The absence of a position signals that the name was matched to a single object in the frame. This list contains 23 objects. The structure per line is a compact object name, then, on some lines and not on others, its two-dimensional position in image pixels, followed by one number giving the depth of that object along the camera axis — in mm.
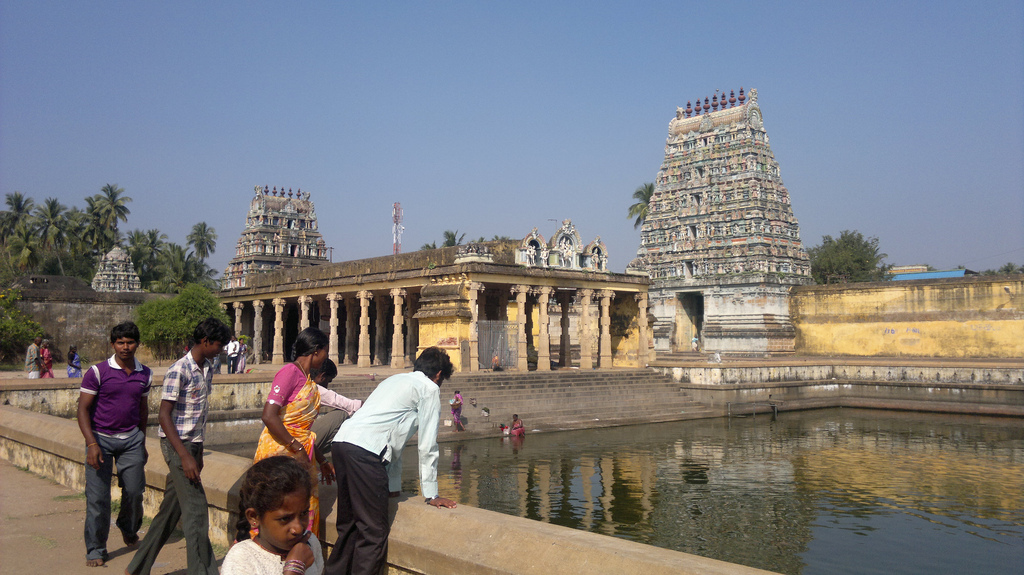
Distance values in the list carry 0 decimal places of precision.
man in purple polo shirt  5152
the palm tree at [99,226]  56812
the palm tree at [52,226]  54469
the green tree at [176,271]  52375
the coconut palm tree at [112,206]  57250
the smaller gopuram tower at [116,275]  48844
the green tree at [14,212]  60334
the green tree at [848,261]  55562
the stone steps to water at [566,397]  20078
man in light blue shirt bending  4211
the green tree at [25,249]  46656
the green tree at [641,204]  57969
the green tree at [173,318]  28672
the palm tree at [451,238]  60231
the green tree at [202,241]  69312
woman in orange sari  4391
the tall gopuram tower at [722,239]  38312
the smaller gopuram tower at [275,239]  52406
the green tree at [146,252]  59688
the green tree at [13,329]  26656
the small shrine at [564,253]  25562
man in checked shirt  4680
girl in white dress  2988
